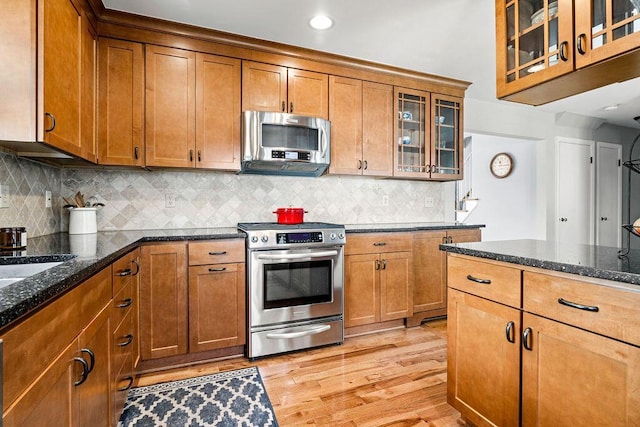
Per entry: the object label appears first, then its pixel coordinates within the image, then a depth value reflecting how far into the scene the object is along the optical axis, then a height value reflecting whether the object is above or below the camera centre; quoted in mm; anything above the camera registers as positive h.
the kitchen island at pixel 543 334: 1064 -466
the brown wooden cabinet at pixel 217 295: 2326 -582
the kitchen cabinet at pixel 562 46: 1295 +712
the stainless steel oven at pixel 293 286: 2432 -563
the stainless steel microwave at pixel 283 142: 2654 +574
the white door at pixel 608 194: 5145 +281
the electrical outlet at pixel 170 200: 2812 +103
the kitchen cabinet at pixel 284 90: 2748 +1039
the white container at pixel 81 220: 2279 -53
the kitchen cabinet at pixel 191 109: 2502 +794
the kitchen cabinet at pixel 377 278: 2834 -579
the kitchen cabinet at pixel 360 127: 3066 +807
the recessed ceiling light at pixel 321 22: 2379 +1379
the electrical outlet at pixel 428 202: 3900 +116
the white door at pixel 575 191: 4816 +307
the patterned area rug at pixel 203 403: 1747 -1079
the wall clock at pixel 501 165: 5188 +742
